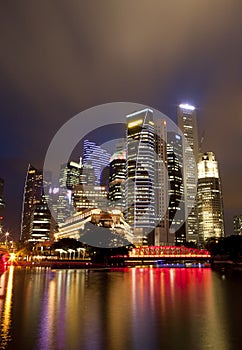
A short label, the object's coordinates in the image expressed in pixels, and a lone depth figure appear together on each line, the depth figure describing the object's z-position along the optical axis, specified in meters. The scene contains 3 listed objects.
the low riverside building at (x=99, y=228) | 118.69
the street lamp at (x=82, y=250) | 119.22
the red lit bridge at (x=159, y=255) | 125.72
